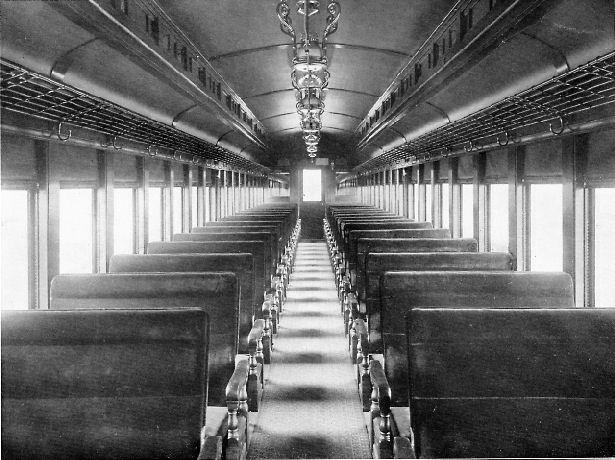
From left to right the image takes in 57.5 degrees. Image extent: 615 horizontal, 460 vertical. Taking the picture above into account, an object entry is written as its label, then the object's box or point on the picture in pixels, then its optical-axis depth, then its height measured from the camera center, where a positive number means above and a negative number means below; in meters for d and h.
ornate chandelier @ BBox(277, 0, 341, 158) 4.23 +1.54
